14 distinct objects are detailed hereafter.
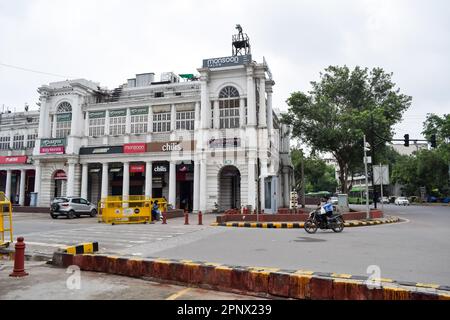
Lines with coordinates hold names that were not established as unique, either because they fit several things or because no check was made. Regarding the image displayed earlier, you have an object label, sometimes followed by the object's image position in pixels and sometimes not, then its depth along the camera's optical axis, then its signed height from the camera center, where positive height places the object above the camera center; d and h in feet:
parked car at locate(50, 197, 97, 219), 80.84 -1.79
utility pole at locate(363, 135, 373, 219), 61.74 -2.94
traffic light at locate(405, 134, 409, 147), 72.50 +12.58
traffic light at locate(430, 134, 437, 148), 72.22 +11.89
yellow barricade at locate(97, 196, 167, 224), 67.05 -2.62
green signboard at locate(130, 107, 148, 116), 106.93 +27.80
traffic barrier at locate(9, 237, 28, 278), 22.65 -4.20
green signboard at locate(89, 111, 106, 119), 111.24 +27.78
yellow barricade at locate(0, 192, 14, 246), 31.23 -1.15
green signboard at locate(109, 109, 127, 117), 109.40 +27.79
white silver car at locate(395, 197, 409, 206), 162.61 -2.16
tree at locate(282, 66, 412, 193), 86.48 +23.40
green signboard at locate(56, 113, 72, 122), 112.47 +27.40
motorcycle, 46.55 -3.41
